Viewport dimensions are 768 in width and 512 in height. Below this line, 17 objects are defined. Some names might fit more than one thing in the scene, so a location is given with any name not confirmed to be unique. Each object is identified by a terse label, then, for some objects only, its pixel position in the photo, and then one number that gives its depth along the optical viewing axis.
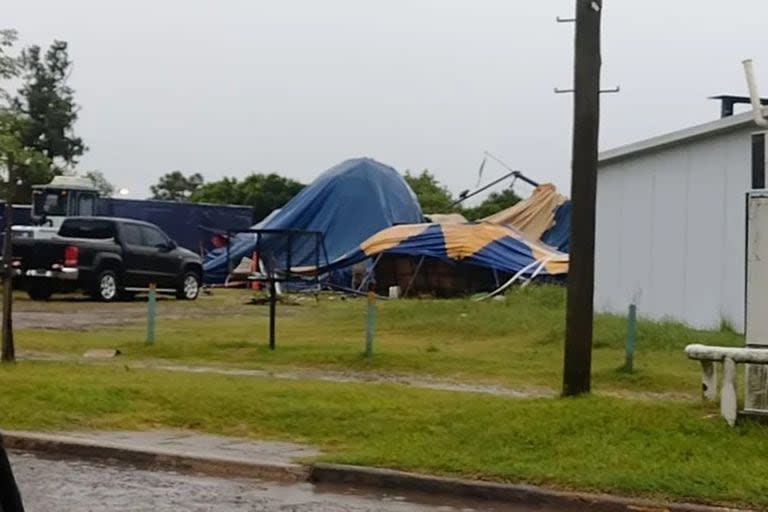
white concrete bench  9.84
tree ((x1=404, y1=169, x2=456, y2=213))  65.91
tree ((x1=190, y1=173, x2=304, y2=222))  67.56
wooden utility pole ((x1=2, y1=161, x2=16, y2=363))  13.55
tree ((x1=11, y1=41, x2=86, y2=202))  69.00
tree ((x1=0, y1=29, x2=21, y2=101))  20.09
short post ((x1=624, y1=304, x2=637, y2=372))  14.52
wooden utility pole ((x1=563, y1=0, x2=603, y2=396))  11.07
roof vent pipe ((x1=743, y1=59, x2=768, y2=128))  10.79
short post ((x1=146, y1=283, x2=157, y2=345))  17.31
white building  20.02
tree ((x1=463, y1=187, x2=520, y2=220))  55.59
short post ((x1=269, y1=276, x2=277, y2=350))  16.98
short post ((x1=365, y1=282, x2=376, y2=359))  15.68
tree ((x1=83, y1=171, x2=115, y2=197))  69.15
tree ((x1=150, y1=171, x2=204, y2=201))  92.91
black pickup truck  27.83
